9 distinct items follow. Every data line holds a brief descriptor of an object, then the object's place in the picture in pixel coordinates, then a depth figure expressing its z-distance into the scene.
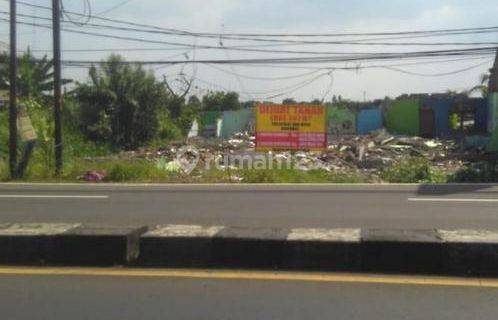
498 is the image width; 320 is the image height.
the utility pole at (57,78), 19.61
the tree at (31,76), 41.84
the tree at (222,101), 55.94
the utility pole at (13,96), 19.12
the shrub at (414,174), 19.95
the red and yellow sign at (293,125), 20.61
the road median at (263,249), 5.86
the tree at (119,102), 34.22
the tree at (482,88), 43.90
